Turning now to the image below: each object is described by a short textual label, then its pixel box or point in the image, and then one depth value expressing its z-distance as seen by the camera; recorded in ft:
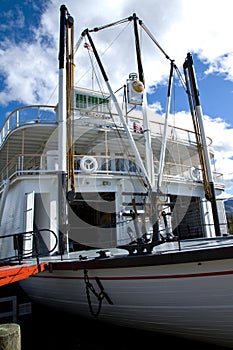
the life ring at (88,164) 36.11
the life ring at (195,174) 44.88
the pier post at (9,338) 8.98
